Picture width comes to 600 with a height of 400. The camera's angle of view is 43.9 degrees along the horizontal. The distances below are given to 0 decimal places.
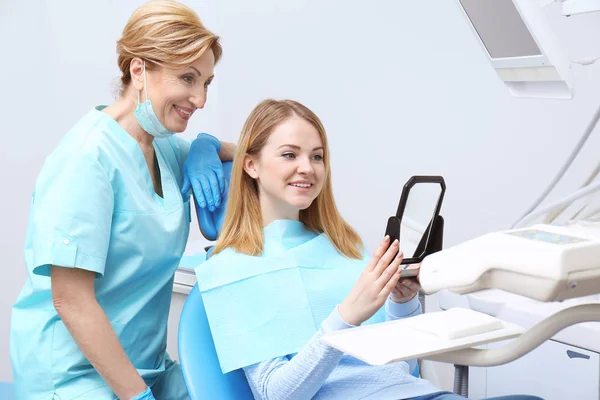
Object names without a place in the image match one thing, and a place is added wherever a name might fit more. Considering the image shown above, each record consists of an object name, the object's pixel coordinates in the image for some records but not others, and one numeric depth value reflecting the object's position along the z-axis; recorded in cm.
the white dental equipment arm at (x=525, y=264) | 84
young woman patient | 143
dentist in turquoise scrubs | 148
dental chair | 147
